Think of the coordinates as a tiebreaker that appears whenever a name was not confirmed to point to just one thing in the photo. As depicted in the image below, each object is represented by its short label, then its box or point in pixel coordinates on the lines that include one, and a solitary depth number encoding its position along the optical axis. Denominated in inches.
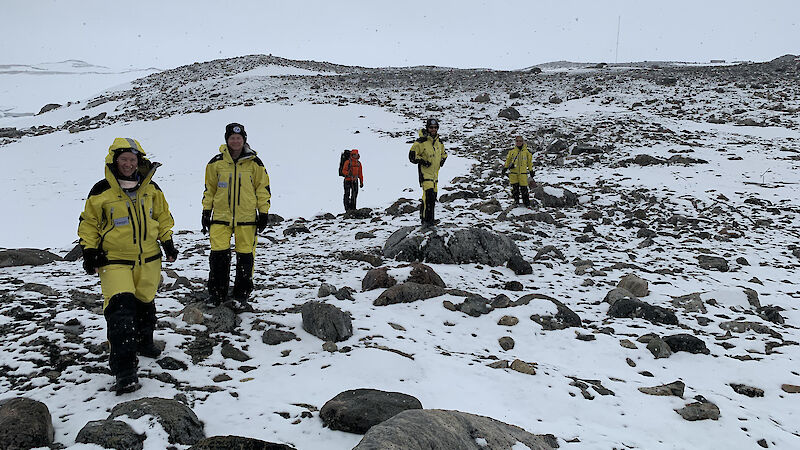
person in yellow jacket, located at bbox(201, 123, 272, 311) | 220.4
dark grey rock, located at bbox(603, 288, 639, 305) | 278.7
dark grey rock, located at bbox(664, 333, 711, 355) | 218.7
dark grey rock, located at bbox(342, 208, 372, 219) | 494.3
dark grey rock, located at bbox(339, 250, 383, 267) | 339.6
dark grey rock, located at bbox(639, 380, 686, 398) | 179.2
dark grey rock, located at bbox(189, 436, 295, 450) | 106.3
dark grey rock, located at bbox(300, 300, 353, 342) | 209.5
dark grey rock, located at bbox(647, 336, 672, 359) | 217.2
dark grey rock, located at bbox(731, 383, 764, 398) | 188.1
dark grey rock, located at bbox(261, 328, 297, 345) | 205.8
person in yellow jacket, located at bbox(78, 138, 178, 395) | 153.6
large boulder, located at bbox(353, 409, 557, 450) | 99.1
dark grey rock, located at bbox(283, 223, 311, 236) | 443.5
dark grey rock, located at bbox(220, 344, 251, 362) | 188.7
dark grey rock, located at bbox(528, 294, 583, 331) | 243.9
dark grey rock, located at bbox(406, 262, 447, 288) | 288.7
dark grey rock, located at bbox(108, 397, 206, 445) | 125.5
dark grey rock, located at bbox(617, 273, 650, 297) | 291.4
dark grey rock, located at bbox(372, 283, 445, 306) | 261.4
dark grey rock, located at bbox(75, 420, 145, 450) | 117.2
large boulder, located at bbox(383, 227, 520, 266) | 344.2
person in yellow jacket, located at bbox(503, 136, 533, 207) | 497.0
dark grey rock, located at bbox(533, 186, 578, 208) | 518.9
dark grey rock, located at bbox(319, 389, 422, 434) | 135.2
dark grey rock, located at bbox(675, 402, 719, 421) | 163.6
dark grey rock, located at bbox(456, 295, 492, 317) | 253.6
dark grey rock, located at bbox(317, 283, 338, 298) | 267.6
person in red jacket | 502.9
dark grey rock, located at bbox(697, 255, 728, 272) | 340.8
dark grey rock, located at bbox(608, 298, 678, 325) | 253.6
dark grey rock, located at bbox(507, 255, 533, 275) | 331.0
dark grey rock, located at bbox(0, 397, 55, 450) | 116.6
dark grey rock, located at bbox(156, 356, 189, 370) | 173.2
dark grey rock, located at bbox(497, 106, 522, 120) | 1060.6
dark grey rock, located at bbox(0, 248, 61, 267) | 317.4
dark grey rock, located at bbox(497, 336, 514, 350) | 223.5
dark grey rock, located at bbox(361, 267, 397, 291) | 284.0
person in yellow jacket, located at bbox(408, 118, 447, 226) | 376.2
